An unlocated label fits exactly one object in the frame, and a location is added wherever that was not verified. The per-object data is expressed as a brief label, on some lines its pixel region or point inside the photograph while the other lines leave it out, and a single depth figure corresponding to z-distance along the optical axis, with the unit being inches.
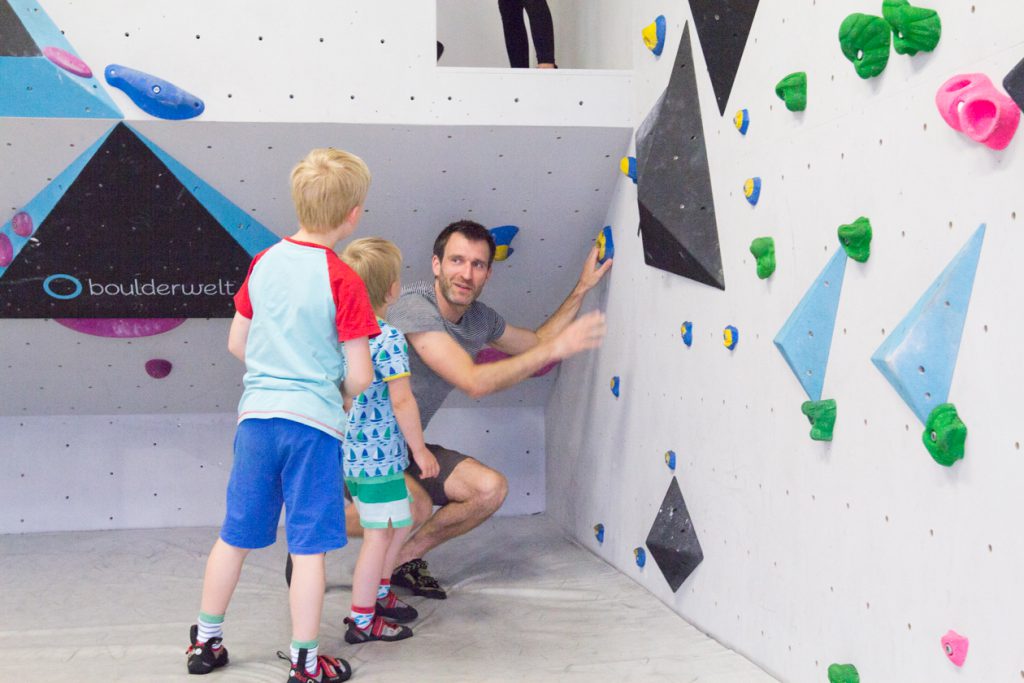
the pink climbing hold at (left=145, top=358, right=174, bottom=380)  127.3
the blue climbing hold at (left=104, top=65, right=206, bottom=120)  91.7
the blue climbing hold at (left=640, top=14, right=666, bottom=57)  88.9
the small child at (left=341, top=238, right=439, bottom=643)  84.6
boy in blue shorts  71.2
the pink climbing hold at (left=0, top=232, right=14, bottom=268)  106.3
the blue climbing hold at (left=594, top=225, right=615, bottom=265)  108.3
